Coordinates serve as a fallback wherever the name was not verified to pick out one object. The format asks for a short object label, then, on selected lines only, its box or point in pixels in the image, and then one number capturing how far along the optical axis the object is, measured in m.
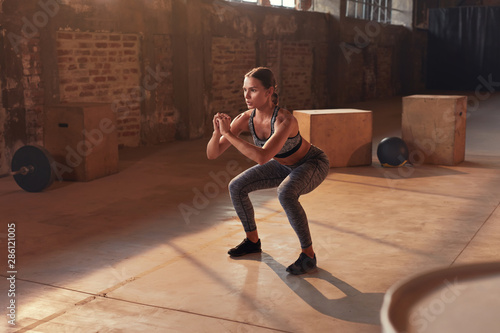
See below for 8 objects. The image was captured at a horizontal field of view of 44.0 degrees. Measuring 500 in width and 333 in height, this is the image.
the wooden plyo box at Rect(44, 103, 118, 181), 7.14
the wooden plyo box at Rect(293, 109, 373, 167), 7.66
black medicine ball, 7.75
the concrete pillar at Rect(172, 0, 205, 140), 10.30
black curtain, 21.19
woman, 3.78
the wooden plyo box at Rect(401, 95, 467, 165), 7.80
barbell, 6.59
